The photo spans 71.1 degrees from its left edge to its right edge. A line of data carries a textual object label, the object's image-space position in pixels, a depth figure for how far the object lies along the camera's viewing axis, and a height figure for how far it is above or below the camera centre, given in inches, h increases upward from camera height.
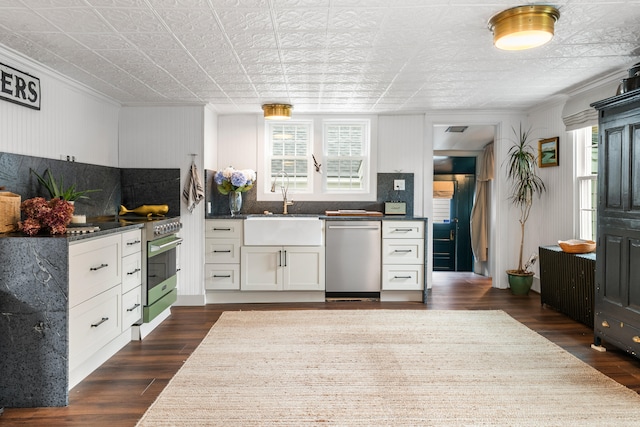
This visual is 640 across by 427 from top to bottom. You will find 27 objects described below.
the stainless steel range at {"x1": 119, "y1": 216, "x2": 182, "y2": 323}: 153.1 -20.0
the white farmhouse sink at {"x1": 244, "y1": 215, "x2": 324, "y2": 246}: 200.7 -10.0
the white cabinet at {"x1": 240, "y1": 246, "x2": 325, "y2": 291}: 202.2 -25.0
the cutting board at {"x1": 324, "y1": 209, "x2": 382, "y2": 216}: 215.2 -1.4
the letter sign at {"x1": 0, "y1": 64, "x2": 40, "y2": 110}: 125.3 +35.8
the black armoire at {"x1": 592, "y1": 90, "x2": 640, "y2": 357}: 120.9 -3.8
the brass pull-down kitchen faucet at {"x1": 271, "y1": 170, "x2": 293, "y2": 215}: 226.7 +11.6
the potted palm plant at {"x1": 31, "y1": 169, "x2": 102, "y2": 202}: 139.8 +6.9
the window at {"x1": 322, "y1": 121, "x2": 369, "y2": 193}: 231.3 +28.0
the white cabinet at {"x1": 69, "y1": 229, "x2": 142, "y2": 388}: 107.3 -24.3
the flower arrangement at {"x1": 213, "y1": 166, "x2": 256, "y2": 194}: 207.5 +14.1
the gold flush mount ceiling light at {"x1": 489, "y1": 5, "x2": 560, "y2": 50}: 100.1 +42.6
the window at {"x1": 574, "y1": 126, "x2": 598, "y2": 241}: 182.7 +13.5
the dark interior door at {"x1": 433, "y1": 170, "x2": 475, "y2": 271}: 300.5 -13.4
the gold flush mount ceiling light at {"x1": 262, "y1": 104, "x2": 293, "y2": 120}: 203.0 +45.1
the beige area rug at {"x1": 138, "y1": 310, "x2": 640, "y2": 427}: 94.8 -43.2
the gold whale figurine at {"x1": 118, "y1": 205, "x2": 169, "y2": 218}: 186.1 -0.4
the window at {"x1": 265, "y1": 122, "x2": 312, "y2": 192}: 231.8 +29.4
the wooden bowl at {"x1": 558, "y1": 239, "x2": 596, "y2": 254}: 169.6 -13.5
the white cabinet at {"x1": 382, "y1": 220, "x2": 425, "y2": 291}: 203.8 -20.4
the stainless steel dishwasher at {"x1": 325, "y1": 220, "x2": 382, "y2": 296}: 203.5 -18.1
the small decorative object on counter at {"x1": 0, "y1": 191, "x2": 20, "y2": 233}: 107.7 -0.9
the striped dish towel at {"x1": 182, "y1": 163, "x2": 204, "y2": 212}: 197.3 +8.9
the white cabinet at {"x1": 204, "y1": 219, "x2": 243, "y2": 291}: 202.5 -18.4
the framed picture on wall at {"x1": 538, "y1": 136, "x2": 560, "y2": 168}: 202.5 +27.3
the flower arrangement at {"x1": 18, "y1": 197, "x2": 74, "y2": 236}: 105.7 -1.8
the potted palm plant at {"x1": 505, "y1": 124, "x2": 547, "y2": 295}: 213.6 +13.1
